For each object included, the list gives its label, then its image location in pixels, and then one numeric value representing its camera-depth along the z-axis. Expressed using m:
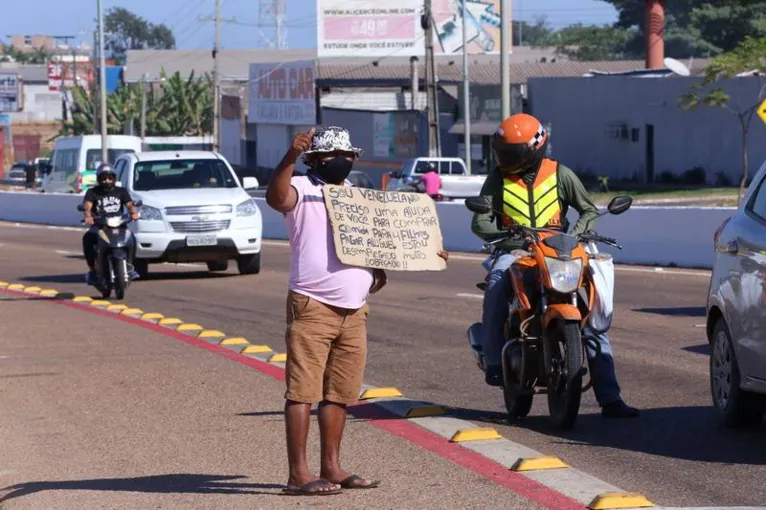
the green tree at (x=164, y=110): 90.00
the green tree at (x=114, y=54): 175.35
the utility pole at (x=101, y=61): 47.69
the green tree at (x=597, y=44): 116.88
